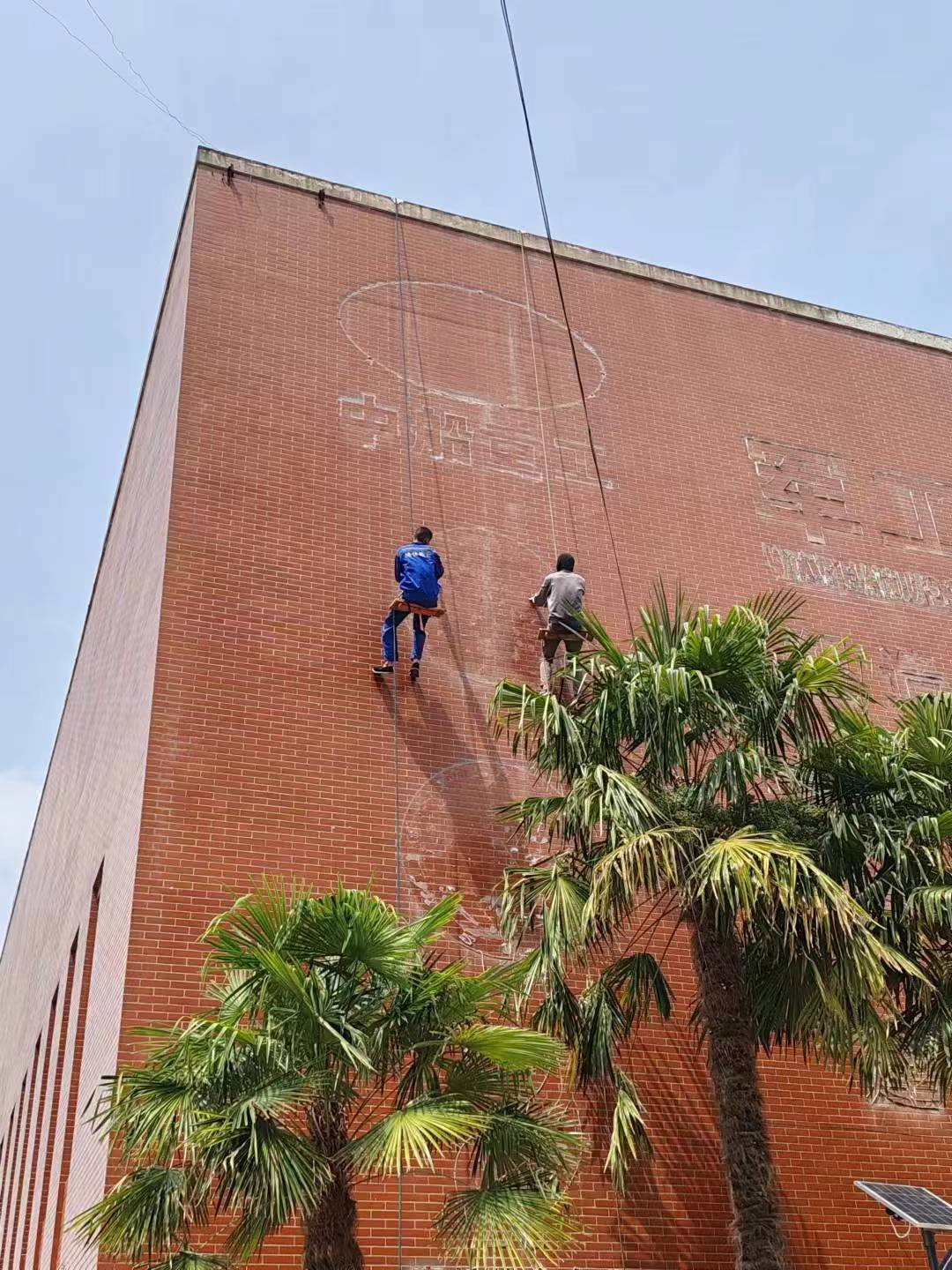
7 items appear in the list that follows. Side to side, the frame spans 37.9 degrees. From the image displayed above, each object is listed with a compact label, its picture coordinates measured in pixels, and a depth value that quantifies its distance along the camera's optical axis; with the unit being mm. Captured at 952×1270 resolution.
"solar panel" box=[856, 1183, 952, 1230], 11248
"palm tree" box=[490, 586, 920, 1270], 9938
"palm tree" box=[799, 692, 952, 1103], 10711
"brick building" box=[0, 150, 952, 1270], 13055
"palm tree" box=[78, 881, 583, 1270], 8289
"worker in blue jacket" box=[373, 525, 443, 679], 14312
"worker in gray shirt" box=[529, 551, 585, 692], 14727
